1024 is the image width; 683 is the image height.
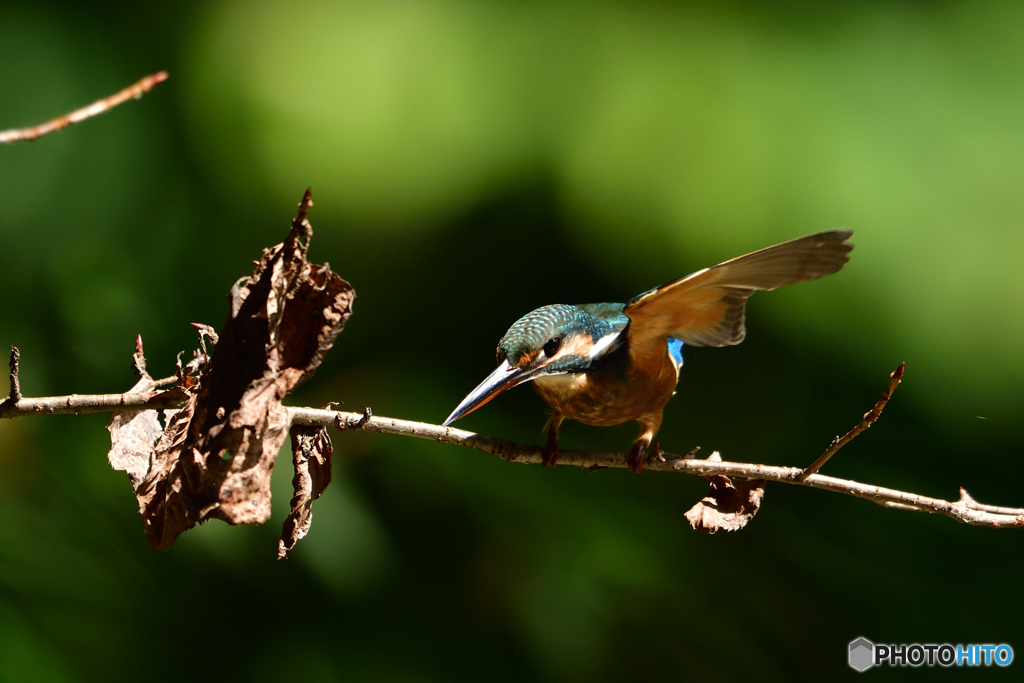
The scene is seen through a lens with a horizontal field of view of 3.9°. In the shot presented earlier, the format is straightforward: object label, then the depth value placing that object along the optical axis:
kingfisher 5.22
